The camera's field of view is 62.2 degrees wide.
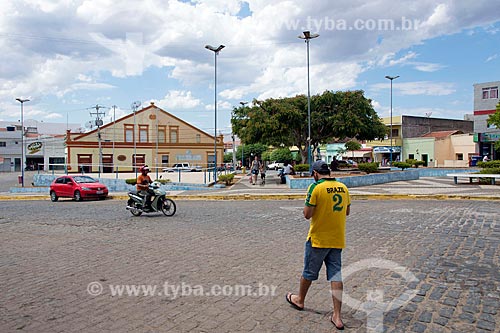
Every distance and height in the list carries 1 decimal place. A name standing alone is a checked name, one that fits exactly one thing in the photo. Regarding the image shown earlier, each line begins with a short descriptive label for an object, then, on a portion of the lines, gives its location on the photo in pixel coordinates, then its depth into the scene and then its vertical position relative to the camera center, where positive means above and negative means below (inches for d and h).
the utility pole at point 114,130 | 2360.2 +180.7
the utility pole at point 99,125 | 2192.4 +212.5
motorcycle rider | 483.8 -31.1
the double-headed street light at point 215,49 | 1035.5 +281.4
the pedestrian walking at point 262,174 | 1020.5 -33.2
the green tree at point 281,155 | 2955.2 +39.5
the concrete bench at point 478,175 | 818.7 -34.0
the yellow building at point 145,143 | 2271.2 +105.3
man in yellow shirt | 169.2 -27.5
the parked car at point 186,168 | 1963.7 -32.6
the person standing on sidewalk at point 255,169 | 1012.5 -20.6
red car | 794.2 -51.6
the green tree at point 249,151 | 3166.8 +76.4
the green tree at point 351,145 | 1697.3 +61.4
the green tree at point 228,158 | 3425.2 +23.4
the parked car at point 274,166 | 2608.3 -37.0
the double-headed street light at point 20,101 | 1444.6 +215.2
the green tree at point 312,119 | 1112.2 +113.6
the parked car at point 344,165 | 1213.1 -15.1
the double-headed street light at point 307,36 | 946.9 +284.0
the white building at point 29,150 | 2960.1 +90.1
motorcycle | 486.0 -49.6
